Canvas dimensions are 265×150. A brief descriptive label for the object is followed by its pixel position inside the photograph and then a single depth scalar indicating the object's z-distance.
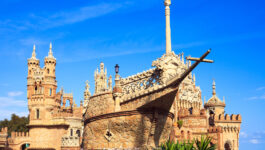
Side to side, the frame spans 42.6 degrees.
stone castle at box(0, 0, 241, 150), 20.61
